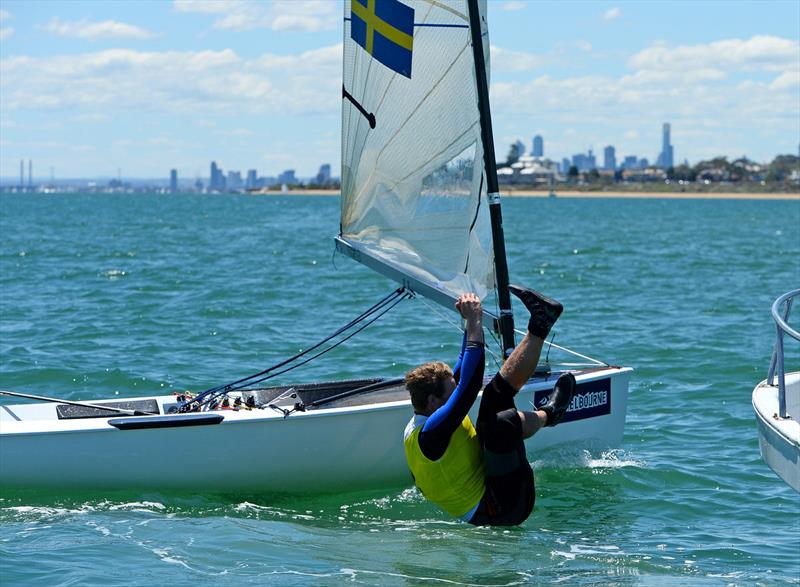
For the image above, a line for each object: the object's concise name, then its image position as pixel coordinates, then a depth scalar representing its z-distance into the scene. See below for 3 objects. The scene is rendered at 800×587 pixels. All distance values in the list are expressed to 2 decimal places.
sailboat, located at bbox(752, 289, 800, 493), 12.66
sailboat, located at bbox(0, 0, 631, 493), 16.94
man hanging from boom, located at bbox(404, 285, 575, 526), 11.85
